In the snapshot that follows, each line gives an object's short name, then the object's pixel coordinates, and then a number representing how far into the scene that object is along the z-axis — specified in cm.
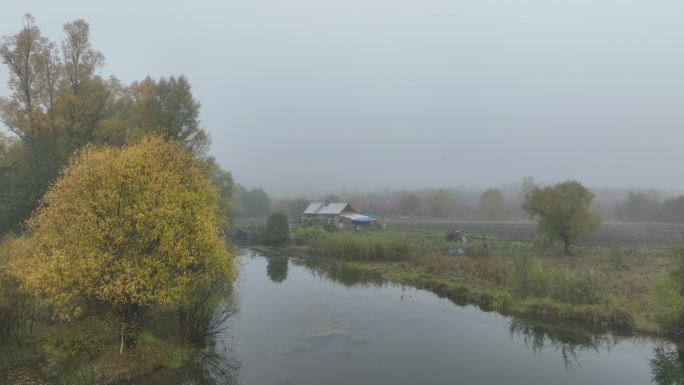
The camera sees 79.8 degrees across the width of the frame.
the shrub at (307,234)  6344
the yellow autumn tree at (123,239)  1561
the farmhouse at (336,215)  8012
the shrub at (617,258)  3716
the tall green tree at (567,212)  4522
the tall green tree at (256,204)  13162
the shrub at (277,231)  6650
